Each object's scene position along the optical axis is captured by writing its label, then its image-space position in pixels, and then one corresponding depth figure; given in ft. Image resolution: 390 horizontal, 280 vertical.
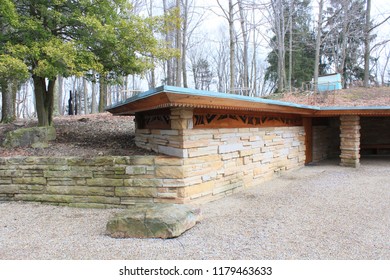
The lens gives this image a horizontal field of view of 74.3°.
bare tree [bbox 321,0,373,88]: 59.21
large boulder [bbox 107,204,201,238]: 9.84
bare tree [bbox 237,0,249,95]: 52.50
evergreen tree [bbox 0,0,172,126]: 15.17
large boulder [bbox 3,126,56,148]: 17.19
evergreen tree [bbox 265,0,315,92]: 69.99
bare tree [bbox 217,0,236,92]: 40.50
